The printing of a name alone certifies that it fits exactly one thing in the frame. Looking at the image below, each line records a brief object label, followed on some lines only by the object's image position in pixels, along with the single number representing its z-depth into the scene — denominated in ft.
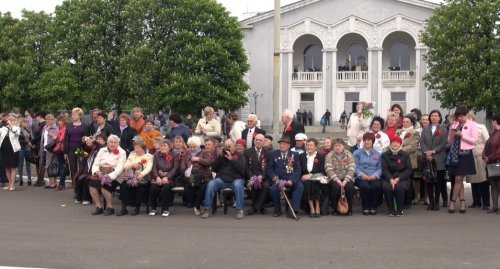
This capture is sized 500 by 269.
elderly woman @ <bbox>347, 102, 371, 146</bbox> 43.80
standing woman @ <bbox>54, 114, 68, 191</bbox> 47.57
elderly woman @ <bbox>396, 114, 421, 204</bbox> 39.63
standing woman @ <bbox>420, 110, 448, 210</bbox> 38.75
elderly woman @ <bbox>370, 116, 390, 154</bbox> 39.17
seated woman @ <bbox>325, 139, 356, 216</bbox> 36.86
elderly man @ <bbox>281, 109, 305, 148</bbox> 42.38
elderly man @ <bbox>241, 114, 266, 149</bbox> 42.34
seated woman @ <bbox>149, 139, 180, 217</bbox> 37.29
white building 171.83
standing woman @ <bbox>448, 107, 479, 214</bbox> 37.58
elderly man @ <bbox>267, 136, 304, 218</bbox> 36.68
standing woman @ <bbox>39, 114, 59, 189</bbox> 48.78
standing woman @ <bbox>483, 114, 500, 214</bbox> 36.50
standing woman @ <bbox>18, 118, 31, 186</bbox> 51.24
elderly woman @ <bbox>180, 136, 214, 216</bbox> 37.60
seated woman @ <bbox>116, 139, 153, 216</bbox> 37.68
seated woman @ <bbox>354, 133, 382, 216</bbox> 37.11
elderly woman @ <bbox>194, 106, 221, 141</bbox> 45.19
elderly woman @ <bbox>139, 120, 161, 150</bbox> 42.88
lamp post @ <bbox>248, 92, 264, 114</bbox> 179.67
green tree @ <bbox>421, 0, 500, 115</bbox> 124.57
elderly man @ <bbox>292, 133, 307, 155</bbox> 38.75
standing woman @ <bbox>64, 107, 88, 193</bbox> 45.44
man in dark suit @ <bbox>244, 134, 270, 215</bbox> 37.24
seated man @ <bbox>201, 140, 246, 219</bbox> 36.91
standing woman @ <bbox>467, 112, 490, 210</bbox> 38.37
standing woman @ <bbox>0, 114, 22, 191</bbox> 48.47
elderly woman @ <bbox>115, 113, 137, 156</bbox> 44.24
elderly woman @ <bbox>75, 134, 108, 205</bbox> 41.28
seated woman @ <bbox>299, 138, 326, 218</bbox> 36.73
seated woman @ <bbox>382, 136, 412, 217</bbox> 36.68
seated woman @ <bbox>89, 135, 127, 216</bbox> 37.70
